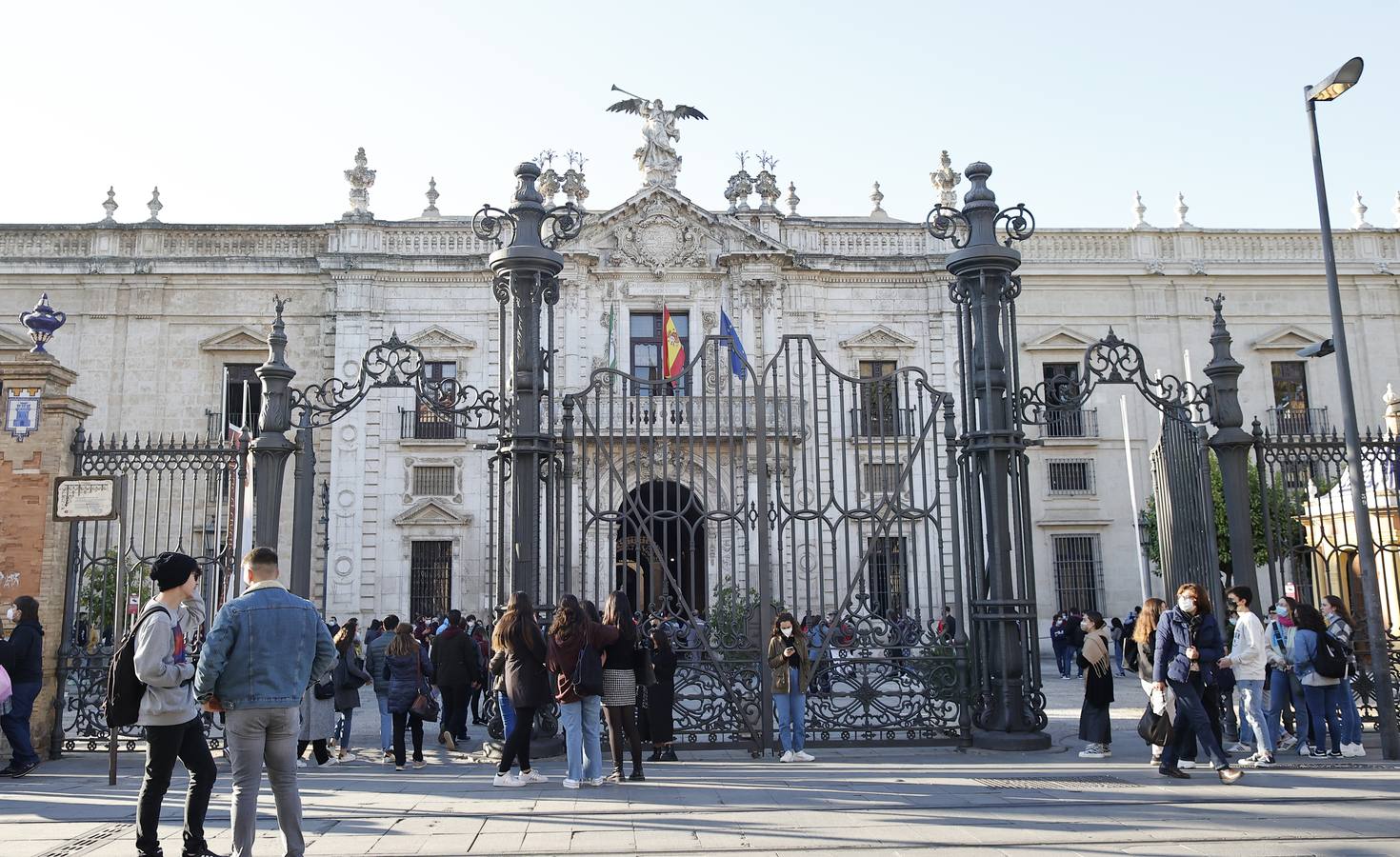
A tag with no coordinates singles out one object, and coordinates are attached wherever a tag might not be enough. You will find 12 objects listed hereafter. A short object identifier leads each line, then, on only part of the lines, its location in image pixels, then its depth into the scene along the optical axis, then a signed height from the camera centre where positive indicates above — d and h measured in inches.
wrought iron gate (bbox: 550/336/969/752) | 386.9 -9.1
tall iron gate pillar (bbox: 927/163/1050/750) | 382.0 +39.1
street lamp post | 370.9 +34.4
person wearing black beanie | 229.9 -19.2
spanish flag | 816.9 +189.0
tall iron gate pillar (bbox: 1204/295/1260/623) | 414.6 +52.6
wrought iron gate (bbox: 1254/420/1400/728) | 430.6 +28.0
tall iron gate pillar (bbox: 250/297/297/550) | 397.4 +62.3
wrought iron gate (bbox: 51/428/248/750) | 420.5 +20.3
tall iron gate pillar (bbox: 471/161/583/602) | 376.5 +92.9
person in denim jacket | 223.8 -14.2
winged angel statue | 1035.3 +429.4
